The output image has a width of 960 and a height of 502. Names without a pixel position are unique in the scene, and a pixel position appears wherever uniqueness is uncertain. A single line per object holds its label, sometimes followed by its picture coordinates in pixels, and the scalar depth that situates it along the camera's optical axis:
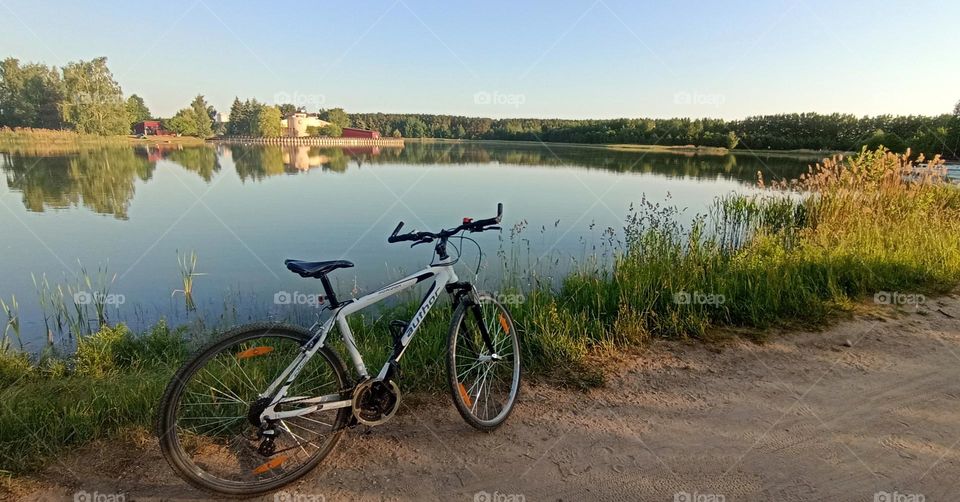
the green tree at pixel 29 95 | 60.75
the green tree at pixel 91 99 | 54.87
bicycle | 2.20
